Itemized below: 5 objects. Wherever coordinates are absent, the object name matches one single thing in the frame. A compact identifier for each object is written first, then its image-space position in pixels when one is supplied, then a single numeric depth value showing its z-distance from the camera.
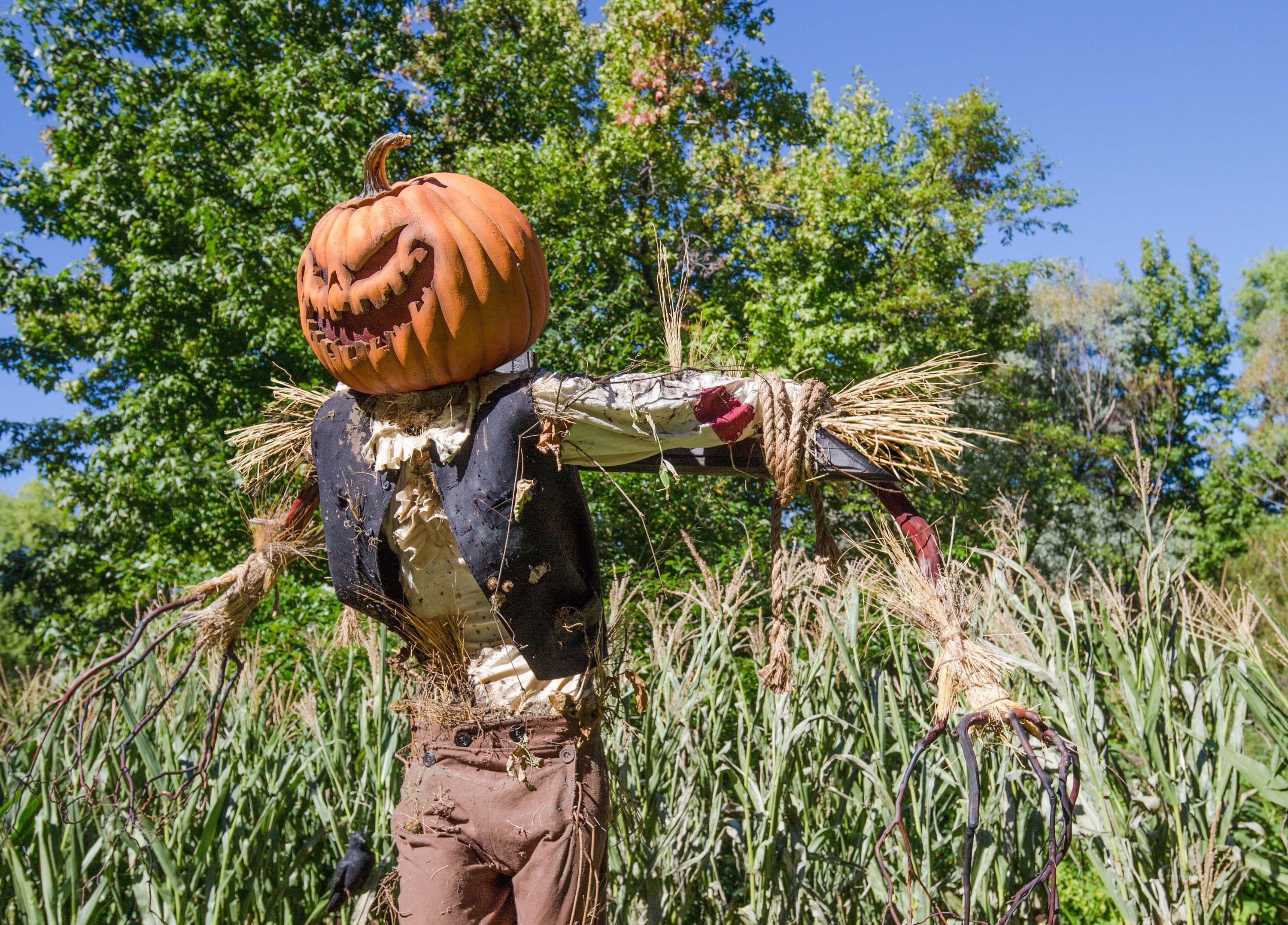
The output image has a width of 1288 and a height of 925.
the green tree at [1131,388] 11.52
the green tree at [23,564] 9.53
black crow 2.18
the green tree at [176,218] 6.54
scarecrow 1.66
